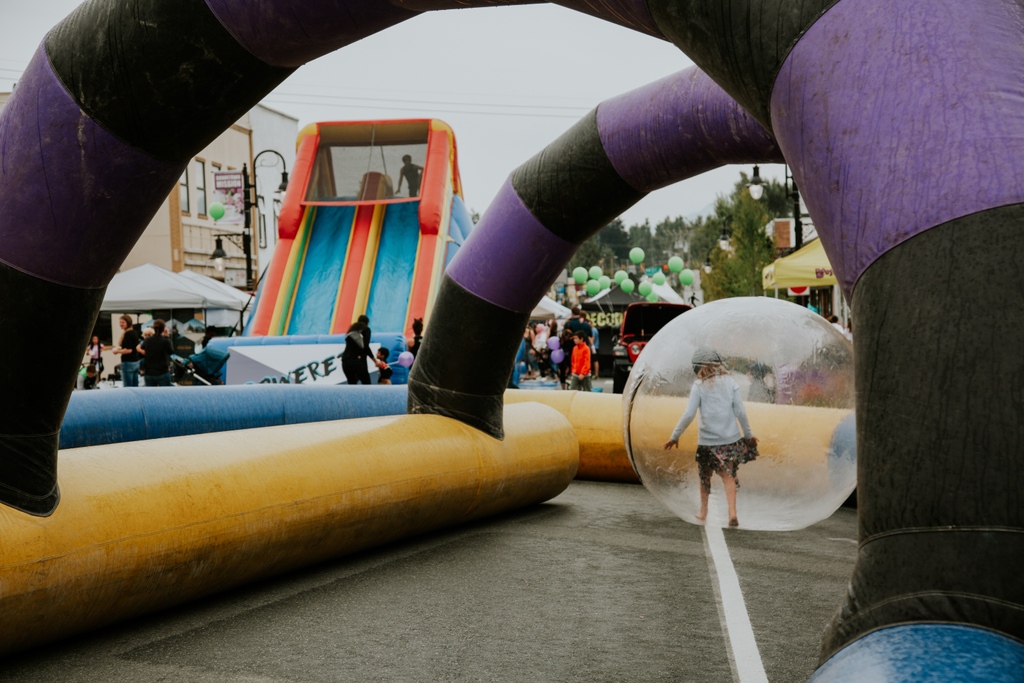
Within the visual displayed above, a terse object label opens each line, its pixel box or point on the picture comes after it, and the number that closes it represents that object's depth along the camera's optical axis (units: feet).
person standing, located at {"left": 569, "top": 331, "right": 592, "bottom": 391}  59.52
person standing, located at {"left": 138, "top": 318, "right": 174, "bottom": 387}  49.11
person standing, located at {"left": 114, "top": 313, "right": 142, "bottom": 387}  54.70
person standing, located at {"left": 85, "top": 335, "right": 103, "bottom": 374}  67.92
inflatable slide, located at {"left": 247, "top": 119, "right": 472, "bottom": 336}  64.34
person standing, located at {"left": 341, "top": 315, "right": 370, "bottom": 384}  48.03
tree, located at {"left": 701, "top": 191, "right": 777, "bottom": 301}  169.78
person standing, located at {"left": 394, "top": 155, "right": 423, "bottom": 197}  69.92
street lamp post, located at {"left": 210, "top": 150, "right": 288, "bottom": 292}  77.30
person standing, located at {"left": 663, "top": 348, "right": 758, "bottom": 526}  19.92
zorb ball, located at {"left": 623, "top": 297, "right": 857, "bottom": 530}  19.74
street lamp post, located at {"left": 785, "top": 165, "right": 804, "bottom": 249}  67.79
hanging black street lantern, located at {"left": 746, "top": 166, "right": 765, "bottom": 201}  73.23
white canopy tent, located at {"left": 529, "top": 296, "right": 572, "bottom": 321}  103.09
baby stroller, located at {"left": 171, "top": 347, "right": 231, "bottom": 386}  54.19
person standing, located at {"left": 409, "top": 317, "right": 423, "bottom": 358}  54.26
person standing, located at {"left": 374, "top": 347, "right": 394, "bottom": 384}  51.29
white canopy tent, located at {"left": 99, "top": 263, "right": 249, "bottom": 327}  72.79
